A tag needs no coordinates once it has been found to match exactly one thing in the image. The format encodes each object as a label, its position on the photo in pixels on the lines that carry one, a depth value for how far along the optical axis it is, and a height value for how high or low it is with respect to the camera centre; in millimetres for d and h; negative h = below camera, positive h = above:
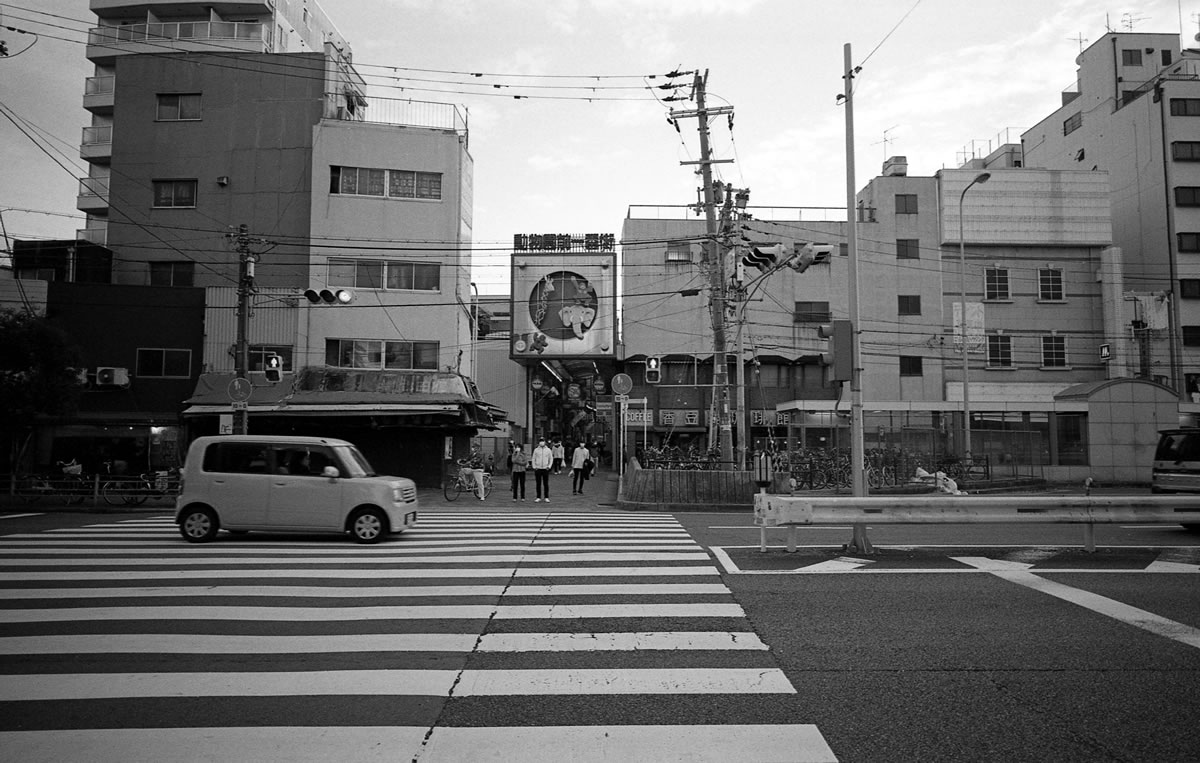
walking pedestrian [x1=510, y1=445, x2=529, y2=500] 22181 -556
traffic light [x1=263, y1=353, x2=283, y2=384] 20203 +1895
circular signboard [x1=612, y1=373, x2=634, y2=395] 22969 +1786
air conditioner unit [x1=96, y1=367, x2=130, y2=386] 28812 +2344
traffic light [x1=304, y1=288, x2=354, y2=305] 22297 +4146
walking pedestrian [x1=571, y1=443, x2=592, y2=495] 24953 -702
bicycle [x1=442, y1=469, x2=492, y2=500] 23516 -1199
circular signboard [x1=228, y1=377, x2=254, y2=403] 18766 +1255
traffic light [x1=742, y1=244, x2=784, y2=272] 19969 +4759
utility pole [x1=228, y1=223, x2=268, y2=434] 19367 +3432
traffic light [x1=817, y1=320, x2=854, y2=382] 11516 +1392
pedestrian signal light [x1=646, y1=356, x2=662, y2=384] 24422 +2358
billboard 40938 +7308
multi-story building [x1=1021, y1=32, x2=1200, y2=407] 44094 +14623
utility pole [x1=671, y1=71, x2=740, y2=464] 23156 +4956
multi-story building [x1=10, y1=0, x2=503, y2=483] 31375 +9522
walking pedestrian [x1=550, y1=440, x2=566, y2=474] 36494 -501
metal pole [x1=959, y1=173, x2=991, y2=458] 30412 +1879
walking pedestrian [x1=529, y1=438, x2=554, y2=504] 21297 -504
